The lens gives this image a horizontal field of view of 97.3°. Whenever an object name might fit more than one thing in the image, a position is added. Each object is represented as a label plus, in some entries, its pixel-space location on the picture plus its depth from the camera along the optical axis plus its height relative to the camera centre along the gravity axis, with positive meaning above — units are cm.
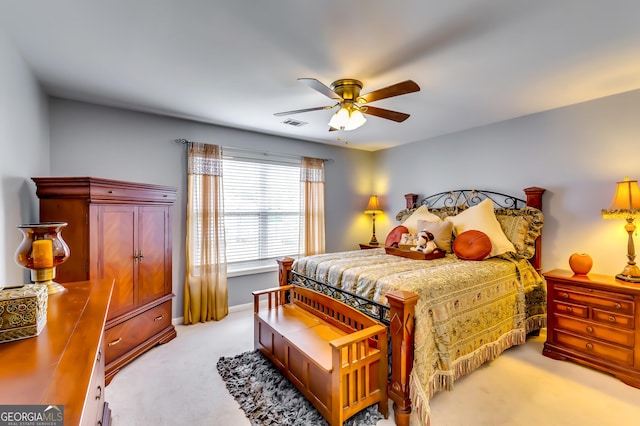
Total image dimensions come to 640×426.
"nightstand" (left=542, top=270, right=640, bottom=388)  227 -98
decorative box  98 -37
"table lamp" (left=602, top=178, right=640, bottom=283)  242 -1
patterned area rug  188 -139
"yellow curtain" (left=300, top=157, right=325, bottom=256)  448 +11
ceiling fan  219 +88
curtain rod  347 +86
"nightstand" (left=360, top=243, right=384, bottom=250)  473 -59
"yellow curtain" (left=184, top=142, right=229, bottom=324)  349 -36
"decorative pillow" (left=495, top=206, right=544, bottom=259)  306 -21
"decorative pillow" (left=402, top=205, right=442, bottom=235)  376 -10
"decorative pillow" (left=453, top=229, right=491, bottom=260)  293 -37
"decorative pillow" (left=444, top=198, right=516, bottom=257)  300 -16
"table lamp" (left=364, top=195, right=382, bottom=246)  491 +5
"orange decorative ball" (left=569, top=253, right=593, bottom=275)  261 -50
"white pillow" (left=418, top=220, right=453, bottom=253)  326 -27
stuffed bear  311 -37
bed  188 -67
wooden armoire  228 -32
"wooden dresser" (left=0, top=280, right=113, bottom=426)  70 -46
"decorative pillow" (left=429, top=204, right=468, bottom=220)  378 -1
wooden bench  178 -100
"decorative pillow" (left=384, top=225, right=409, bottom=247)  365 -34
